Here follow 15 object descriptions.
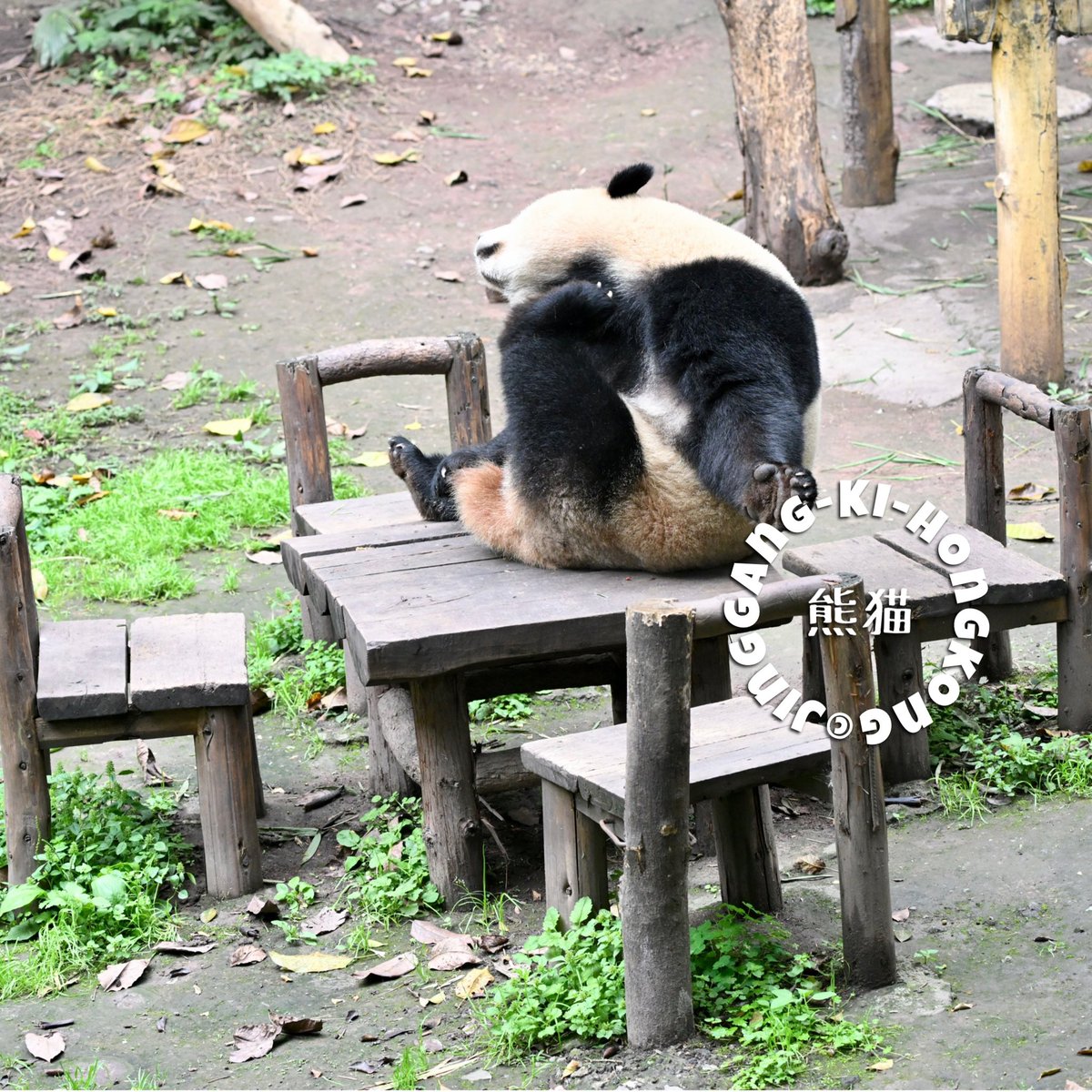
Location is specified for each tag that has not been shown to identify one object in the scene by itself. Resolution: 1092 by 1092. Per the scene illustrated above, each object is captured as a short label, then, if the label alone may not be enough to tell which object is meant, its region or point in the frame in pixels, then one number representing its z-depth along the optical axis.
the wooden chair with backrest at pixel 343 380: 8.98
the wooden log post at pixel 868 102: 17.05
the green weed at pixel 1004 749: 7.15
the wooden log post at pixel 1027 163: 12.20
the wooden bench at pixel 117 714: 6.71
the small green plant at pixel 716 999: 5.04
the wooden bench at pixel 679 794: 5.00
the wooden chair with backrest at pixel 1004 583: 7.29
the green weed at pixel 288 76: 19.80
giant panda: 6.37
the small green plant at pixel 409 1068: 5.19
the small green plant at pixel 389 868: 6.79
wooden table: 6.29
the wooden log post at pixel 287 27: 20.42
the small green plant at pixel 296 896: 6.85
